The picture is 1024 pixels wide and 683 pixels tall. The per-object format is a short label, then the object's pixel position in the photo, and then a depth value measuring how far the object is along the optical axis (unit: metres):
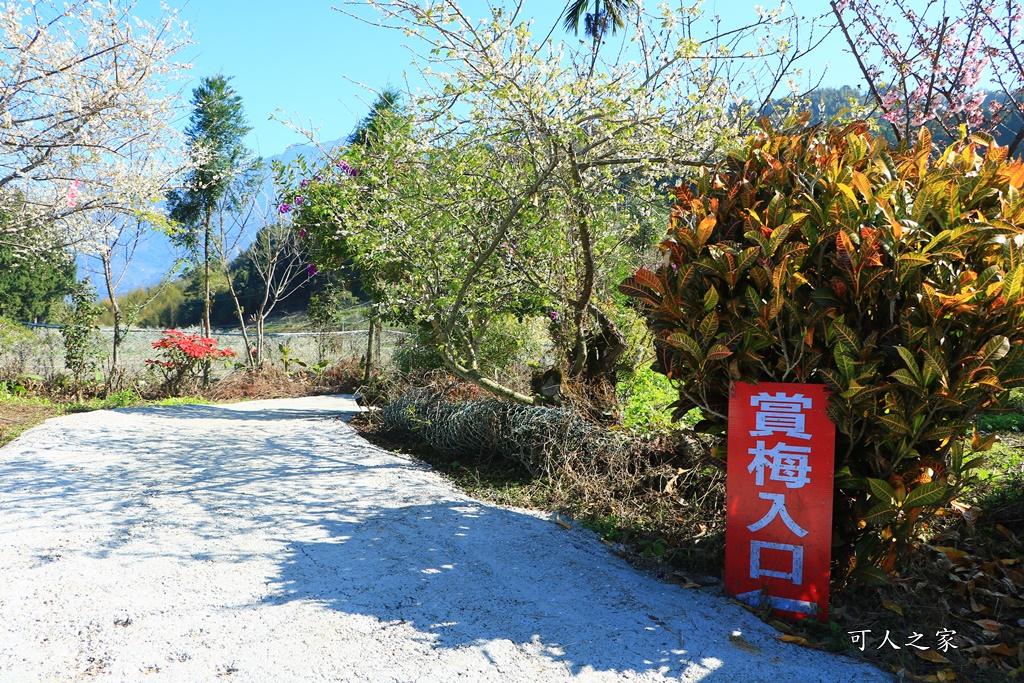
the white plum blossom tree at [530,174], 3.78
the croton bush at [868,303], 2.58
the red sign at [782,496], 2.76
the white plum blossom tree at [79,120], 5.11
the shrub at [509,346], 6.99
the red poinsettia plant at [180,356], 9.45
